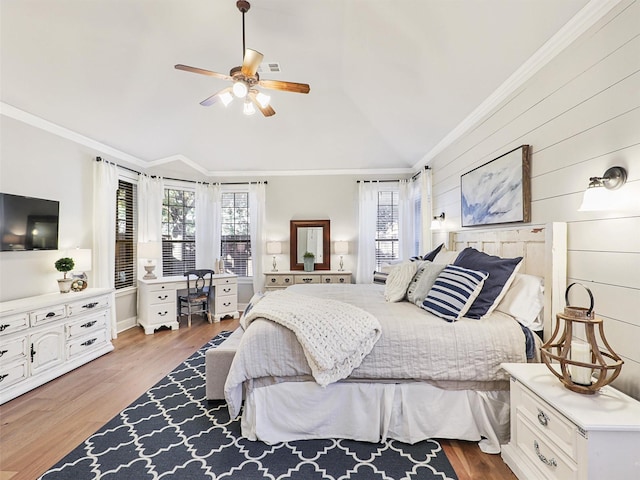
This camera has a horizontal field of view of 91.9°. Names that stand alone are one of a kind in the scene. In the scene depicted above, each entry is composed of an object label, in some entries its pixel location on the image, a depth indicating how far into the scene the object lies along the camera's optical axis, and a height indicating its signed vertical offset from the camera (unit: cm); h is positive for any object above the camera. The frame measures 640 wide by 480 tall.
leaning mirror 561 -7
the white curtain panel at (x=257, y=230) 562 +13
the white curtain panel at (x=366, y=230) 548 +15
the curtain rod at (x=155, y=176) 407 +102
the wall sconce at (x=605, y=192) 156 +24
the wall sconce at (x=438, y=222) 406 +22
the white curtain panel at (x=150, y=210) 489 +44
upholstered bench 246 -104
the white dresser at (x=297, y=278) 523 -68
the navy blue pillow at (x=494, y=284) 216 -32
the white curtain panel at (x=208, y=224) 559 +25
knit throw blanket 195 -62
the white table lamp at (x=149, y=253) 461 -24
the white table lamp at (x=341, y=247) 548 -16
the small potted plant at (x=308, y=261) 540 -40
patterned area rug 177 -135
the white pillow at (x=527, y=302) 210 -44
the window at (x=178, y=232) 530 +10
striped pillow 216 -40
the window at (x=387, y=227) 566 +21
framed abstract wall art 240 +43
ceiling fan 236 +127
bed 198 -89
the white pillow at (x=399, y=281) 275 -39
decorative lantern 142 -57
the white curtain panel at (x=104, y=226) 402 +15
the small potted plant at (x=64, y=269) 336 -35
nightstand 128 -87
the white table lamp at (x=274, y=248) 548 -18
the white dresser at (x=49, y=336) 262 -97
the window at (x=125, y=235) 459 +3
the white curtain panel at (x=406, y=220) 538 +31
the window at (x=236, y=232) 583 +11
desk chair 474 -88
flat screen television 293 +14
